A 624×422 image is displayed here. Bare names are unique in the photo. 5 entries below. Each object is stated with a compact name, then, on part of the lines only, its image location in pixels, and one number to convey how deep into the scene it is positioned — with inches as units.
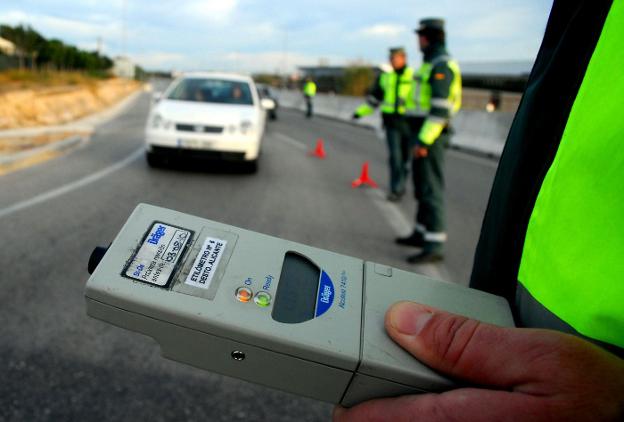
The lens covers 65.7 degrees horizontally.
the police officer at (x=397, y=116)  260.1
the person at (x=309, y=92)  1024.9
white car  294.4
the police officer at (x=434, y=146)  171.3
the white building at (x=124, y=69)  3873.0
